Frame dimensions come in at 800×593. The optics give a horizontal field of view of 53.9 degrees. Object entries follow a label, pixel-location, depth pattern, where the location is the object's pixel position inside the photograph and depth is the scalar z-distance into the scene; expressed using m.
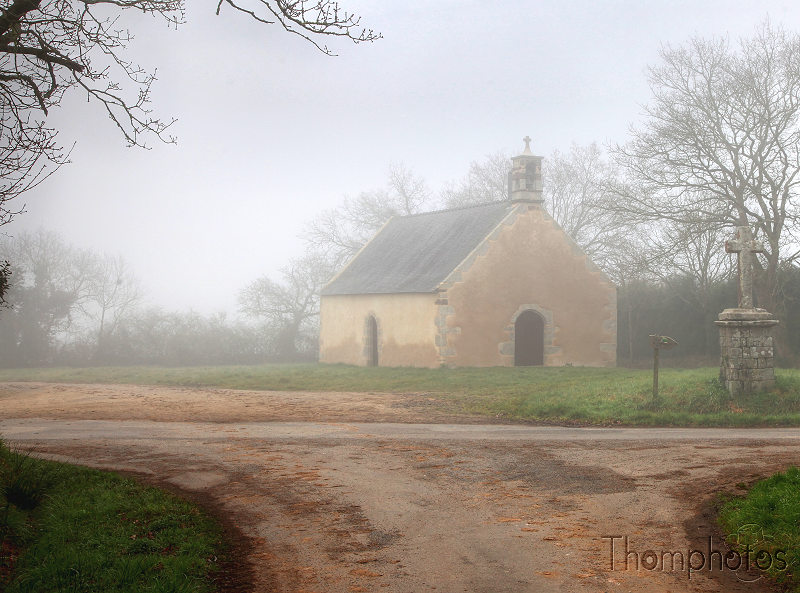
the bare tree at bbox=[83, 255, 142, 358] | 43.72
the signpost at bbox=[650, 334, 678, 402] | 16.84
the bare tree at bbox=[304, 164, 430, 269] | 48.78
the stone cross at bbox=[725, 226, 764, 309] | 17.34
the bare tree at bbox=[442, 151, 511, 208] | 51.00
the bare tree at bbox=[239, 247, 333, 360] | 40.03
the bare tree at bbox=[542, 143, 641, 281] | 42.50
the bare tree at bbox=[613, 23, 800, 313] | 26.36
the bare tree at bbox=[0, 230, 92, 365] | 35.88
